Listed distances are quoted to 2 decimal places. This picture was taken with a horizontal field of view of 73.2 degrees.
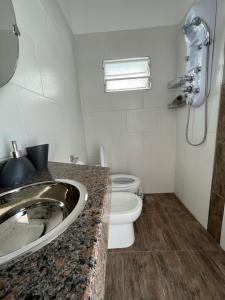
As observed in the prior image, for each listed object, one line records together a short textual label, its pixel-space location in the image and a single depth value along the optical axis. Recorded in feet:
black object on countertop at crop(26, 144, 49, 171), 2.17
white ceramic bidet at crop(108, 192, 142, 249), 4.09
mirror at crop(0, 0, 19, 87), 1.99
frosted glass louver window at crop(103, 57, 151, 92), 6.26
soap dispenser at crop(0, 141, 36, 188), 1.68
